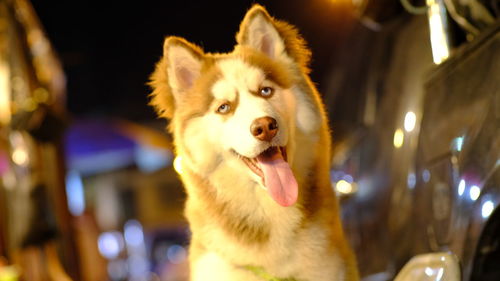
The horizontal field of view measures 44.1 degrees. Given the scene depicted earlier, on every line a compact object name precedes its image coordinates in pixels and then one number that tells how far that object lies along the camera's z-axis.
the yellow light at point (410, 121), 3.07
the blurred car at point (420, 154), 2.01
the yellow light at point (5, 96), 4.64
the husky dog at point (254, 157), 1.80
